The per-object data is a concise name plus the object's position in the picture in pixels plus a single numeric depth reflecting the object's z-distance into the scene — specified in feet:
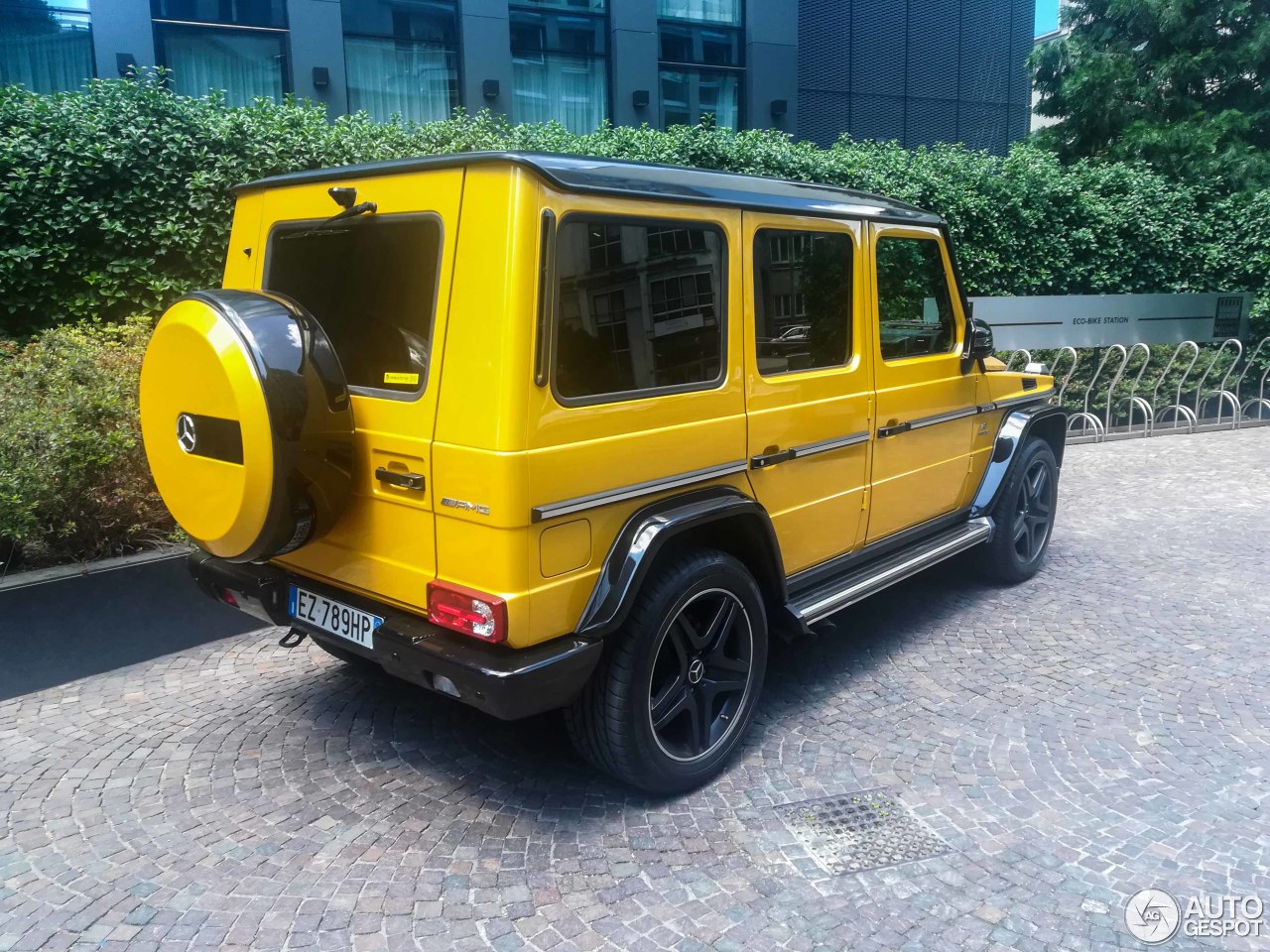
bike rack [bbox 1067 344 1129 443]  34.96
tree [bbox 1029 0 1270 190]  40.57
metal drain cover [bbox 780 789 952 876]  10.07
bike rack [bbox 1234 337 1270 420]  39.65
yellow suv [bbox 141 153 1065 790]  9.38
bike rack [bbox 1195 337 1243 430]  37.86
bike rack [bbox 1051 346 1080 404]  34.47
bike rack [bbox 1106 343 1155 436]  35.65
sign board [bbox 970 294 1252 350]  33.35
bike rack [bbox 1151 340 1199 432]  36.68
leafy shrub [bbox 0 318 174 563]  14.82
